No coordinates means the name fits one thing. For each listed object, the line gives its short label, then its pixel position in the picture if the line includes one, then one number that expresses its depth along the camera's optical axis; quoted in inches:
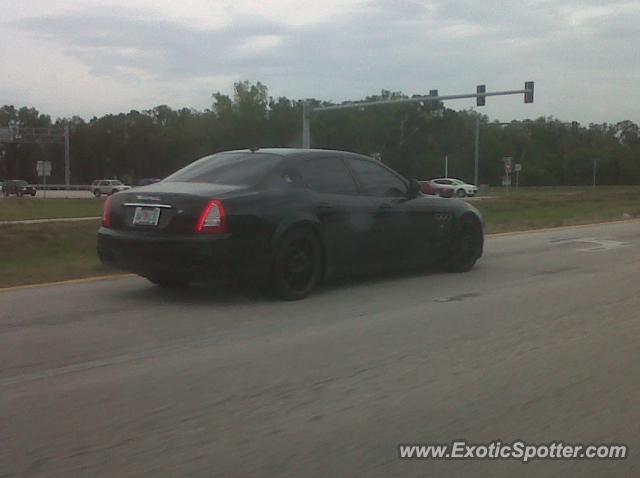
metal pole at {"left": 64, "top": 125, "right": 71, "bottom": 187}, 2674.7
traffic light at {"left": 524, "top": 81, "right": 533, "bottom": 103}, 1427.2
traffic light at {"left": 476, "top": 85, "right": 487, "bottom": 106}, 1441.9
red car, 1709.2
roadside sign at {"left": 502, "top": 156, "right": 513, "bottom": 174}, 1647.4
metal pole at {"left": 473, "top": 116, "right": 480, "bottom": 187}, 2153.5
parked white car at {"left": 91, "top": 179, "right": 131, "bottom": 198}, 2508.4
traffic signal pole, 1428.4
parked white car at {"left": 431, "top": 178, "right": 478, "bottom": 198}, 2007.5
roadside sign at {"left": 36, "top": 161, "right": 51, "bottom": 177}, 2016.5
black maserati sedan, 294.7
